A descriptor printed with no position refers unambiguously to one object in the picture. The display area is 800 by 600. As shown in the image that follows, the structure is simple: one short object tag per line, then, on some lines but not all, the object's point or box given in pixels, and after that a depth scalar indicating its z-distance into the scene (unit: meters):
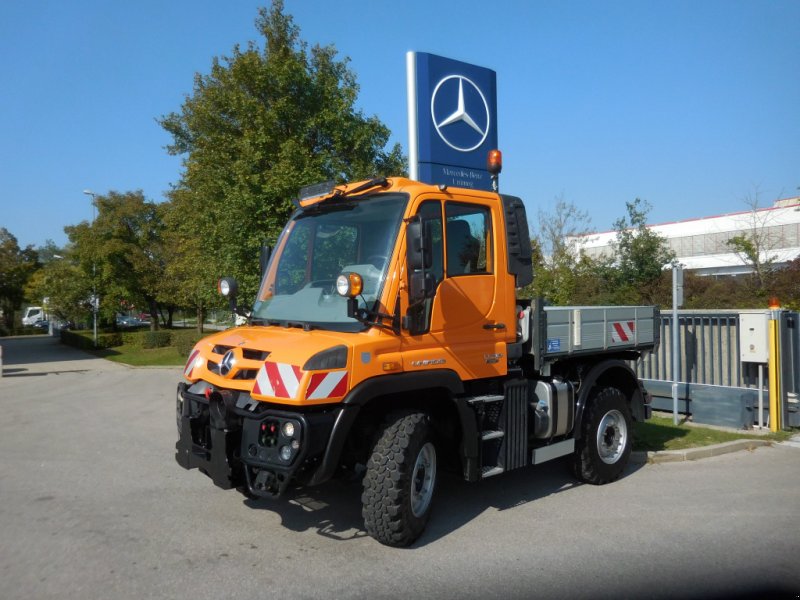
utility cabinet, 9.59
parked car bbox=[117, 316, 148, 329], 58.39
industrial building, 41.34
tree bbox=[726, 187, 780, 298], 22.47
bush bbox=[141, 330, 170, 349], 29.30
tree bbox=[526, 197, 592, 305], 16.62
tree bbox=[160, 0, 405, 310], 13.58
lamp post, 31.30
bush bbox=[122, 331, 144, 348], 32.19
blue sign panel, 9.55
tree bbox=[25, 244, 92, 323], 34.28
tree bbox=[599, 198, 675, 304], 20.81
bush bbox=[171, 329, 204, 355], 23.62
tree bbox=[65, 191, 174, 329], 32.78
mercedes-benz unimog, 4.43
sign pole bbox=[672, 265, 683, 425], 9.59
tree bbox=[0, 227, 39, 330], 49.72
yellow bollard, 9.51
